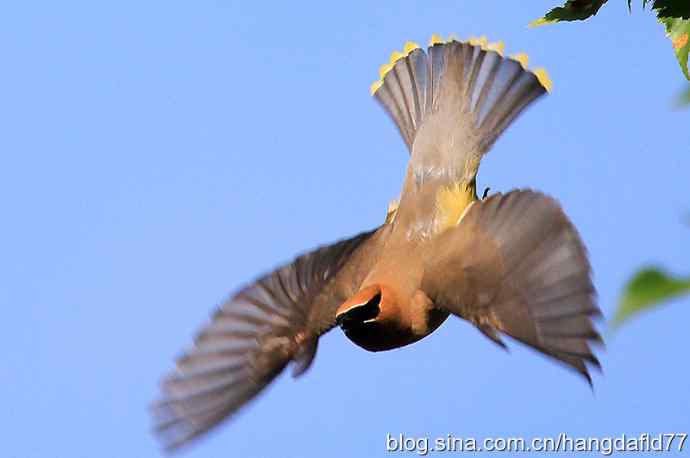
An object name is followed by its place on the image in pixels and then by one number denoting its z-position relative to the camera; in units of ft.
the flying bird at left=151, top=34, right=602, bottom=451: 24.27
